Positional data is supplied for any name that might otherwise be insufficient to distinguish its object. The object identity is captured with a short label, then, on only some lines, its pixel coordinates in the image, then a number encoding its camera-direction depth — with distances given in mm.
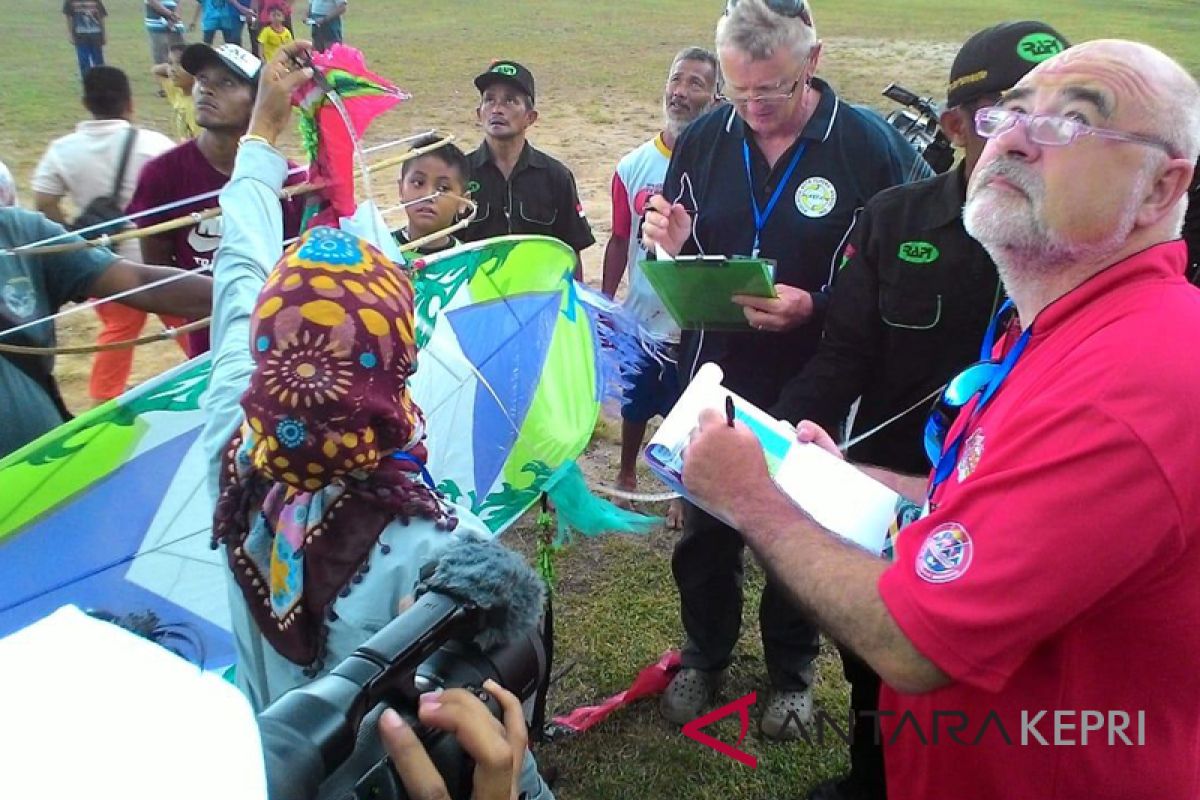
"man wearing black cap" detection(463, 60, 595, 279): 4270
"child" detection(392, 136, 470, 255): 3703
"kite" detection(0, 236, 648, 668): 2154
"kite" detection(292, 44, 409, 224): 2010
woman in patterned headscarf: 1420
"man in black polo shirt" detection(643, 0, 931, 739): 2576
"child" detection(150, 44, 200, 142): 5684
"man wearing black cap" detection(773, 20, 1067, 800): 2193
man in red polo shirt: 1168
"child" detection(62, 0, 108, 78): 11250
